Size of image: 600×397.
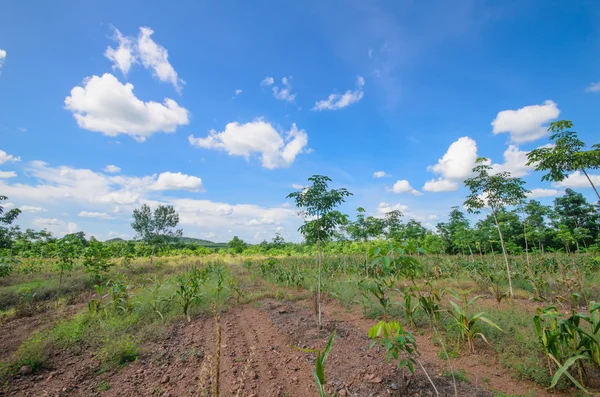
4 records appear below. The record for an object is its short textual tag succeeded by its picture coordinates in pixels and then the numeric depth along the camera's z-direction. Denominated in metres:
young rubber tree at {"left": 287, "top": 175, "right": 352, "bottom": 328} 6.07
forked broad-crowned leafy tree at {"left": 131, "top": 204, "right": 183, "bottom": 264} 37.28
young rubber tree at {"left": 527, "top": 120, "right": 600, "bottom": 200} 5.66
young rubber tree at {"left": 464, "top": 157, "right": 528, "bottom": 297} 8.36
